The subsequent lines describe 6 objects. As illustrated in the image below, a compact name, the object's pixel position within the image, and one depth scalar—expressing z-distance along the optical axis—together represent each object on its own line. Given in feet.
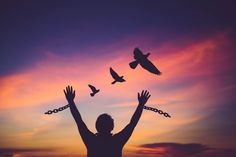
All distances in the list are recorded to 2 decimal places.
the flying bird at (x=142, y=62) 23.07
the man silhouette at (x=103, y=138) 14.11
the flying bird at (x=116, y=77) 23.48
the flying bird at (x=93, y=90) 23.41
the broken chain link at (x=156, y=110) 16.28
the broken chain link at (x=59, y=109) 15.57
